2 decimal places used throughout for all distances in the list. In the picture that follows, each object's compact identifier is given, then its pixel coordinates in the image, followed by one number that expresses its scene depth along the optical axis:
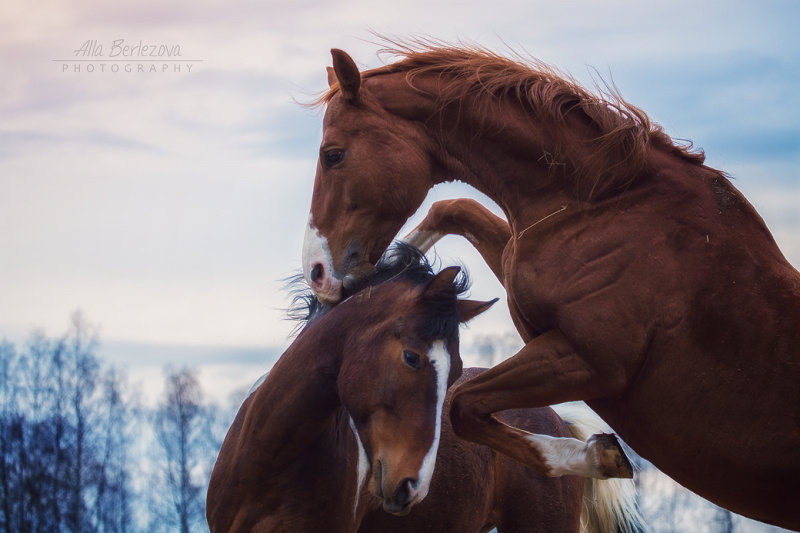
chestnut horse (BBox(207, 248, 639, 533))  11.16
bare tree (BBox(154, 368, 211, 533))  50.41
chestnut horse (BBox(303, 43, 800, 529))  9.64
